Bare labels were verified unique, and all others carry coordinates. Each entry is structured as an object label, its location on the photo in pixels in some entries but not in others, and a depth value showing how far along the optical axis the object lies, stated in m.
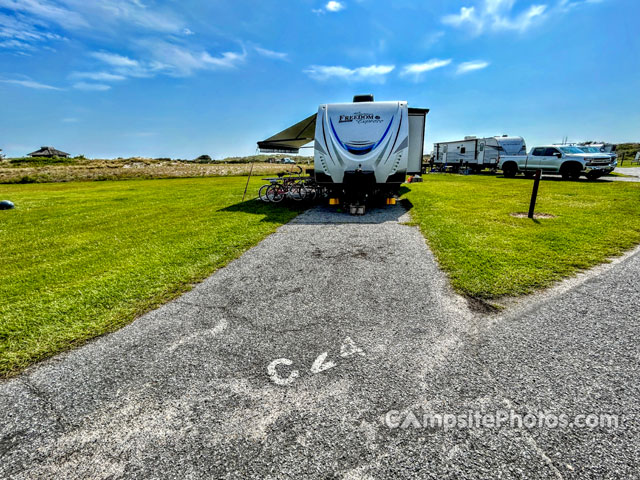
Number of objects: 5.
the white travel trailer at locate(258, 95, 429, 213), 9.12
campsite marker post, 7.80
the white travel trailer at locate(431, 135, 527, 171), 25.73
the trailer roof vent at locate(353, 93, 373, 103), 10.17
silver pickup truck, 17.78
